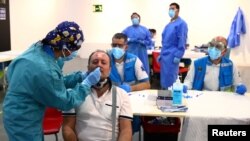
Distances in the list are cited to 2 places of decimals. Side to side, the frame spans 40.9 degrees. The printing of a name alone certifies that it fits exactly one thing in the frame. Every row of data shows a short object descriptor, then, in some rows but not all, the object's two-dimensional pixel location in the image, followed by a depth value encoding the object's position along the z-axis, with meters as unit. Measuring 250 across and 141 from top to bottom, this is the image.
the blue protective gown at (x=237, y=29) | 7.45
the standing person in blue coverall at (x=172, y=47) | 4.80
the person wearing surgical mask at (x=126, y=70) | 3.05
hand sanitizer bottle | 2.37
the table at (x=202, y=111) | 2.19
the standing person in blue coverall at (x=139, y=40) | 5.47
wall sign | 7.82
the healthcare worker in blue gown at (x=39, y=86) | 1.77
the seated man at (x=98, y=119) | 2.12
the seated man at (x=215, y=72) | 2.94
